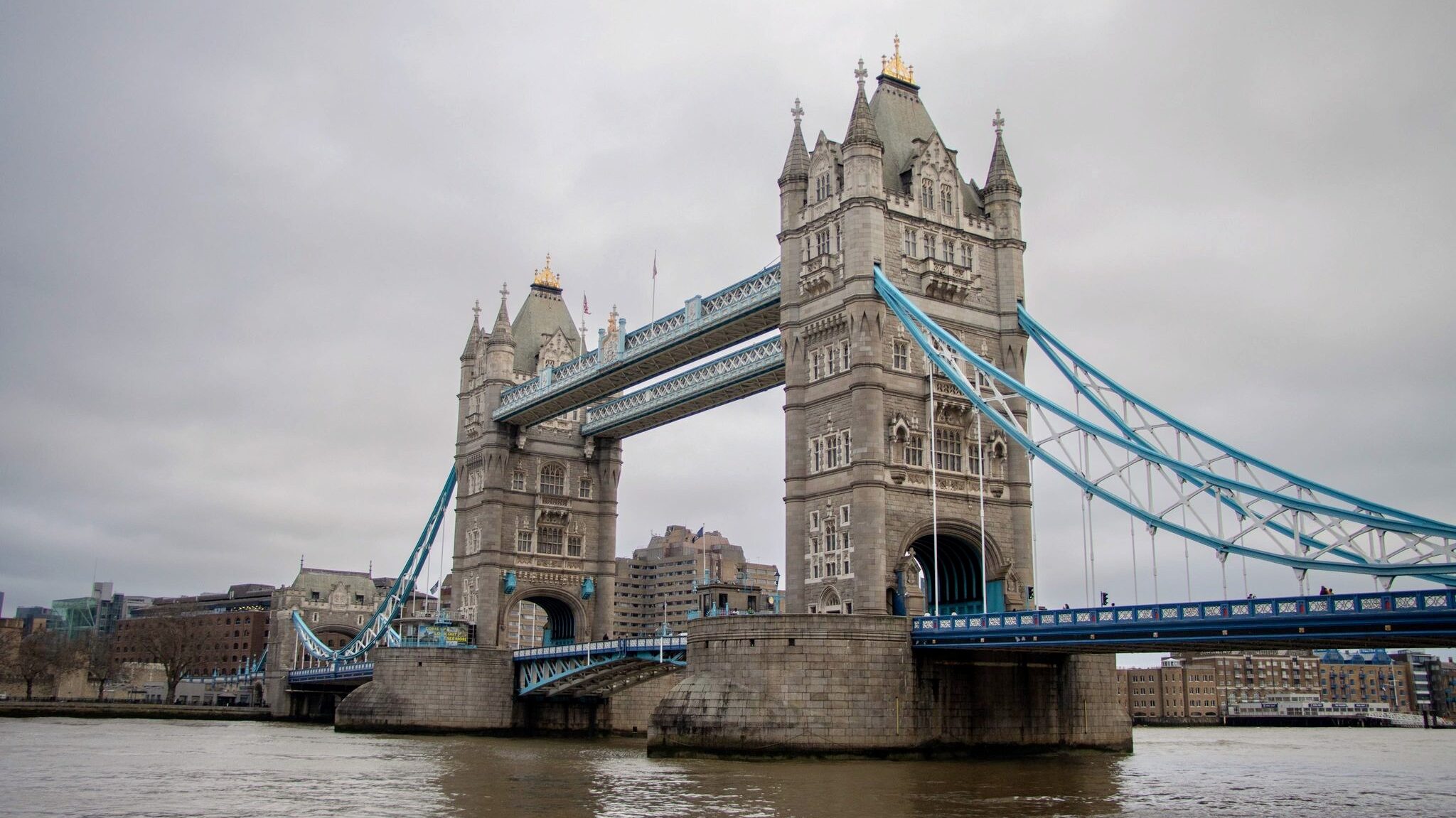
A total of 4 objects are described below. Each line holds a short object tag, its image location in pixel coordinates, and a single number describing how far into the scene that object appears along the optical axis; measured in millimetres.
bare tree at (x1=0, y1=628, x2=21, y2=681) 110812
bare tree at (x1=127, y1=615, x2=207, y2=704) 120188
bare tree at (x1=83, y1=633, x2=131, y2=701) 120375
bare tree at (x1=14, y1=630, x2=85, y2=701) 111812
